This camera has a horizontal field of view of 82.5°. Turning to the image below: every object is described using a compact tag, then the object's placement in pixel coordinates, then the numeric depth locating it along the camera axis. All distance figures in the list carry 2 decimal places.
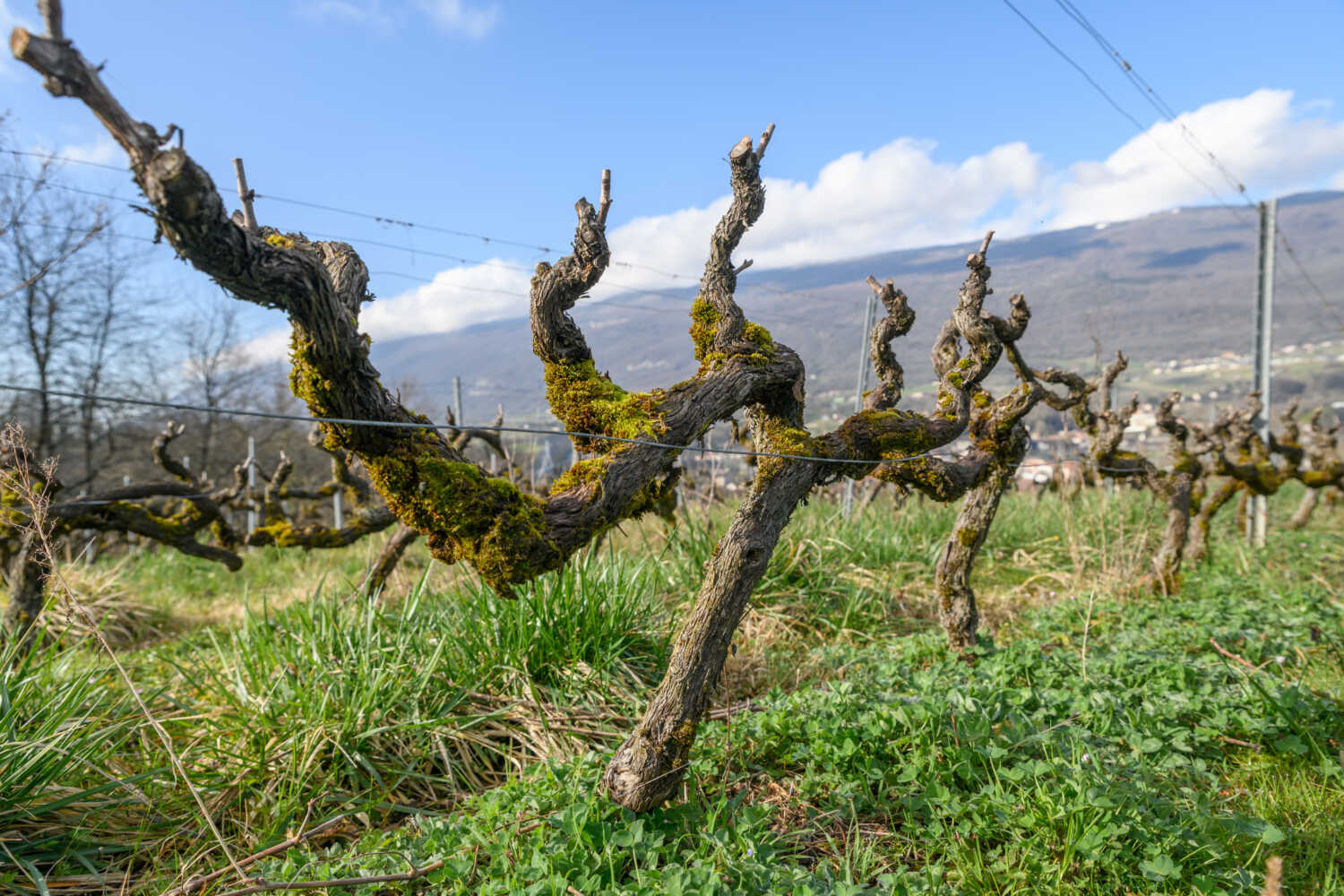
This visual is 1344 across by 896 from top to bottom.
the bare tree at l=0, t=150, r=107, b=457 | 13.06
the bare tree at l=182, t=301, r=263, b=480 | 19.92
